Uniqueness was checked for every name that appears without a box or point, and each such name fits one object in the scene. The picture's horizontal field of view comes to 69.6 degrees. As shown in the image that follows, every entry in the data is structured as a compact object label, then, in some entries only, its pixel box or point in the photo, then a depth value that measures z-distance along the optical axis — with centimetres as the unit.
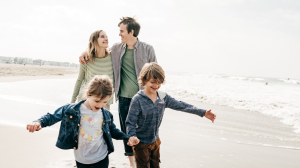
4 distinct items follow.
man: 295
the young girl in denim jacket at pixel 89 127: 185
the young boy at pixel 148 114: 211
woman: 287
